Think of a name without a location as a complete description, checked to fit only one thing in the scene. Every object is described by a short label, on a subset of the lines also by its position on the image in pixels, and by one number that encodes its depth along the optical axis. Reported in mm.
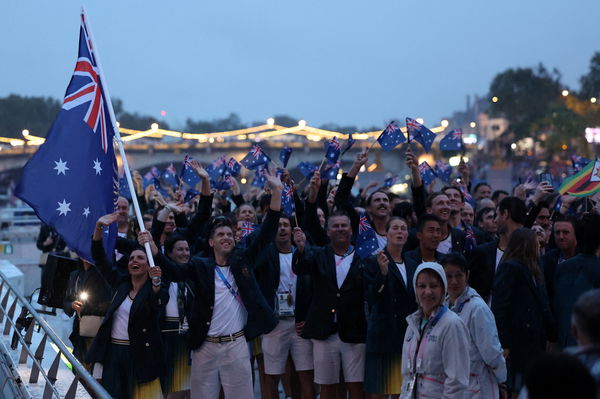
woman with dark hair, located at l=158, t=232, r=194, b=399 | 8180
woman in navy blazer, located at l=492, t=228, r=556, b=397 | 6820
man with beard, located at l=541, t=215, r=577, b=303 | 7590
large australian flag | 7742
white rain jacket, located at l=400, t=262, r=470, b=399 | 5406
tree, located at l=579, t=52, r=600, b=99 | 76162
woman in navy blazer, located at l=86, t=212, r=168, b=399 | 7430
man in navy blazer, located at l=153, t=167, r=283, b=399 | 7598
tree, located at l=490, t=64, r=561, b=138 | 110688
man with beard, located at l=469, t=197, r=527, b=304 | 7758
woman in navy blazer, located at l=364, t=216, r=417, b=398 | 7594
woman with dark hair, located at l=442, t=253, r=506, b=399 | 5738
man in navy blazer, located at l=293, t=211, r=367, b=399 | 8102
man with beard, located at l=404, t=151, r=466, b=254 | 8453
